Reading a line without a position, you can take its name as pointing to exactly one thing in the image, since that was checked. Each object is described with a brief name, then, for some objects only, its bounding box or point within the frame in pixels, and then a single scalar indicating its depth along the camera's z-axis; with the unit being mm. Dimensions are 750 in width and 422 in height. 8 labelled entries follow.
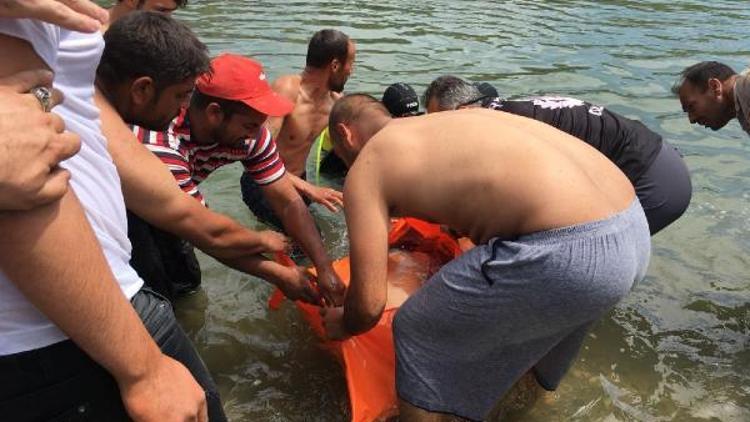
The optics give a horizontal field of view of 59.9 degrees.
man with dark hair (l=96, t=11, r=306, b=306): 2059
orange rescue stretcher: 2654
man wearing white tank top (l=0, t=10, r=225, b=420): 1071
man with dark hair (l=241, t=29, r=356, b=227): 4801
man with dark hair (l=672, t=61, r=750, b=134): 4164
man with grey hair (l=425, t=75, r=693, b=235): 3424
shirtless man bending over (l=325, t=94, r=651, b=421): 2211
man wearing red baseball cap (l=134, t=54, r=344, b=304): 2873
